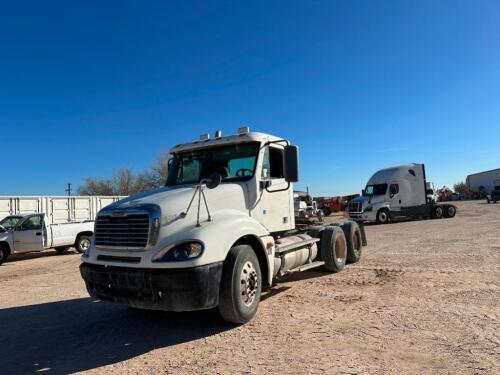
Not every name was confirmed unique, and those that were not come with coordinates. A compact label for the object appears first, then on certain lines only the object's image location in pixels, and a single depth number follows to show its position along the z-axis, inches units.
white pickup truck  578.6
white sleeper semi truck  993.5
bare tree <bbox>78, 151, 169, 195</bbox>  2199.8
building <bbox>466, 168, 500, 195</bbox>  2678.9
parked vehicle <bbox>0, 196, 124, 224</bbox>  820.6
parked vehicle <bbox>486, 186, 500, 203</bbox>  1854.1
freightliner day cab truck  184.7
